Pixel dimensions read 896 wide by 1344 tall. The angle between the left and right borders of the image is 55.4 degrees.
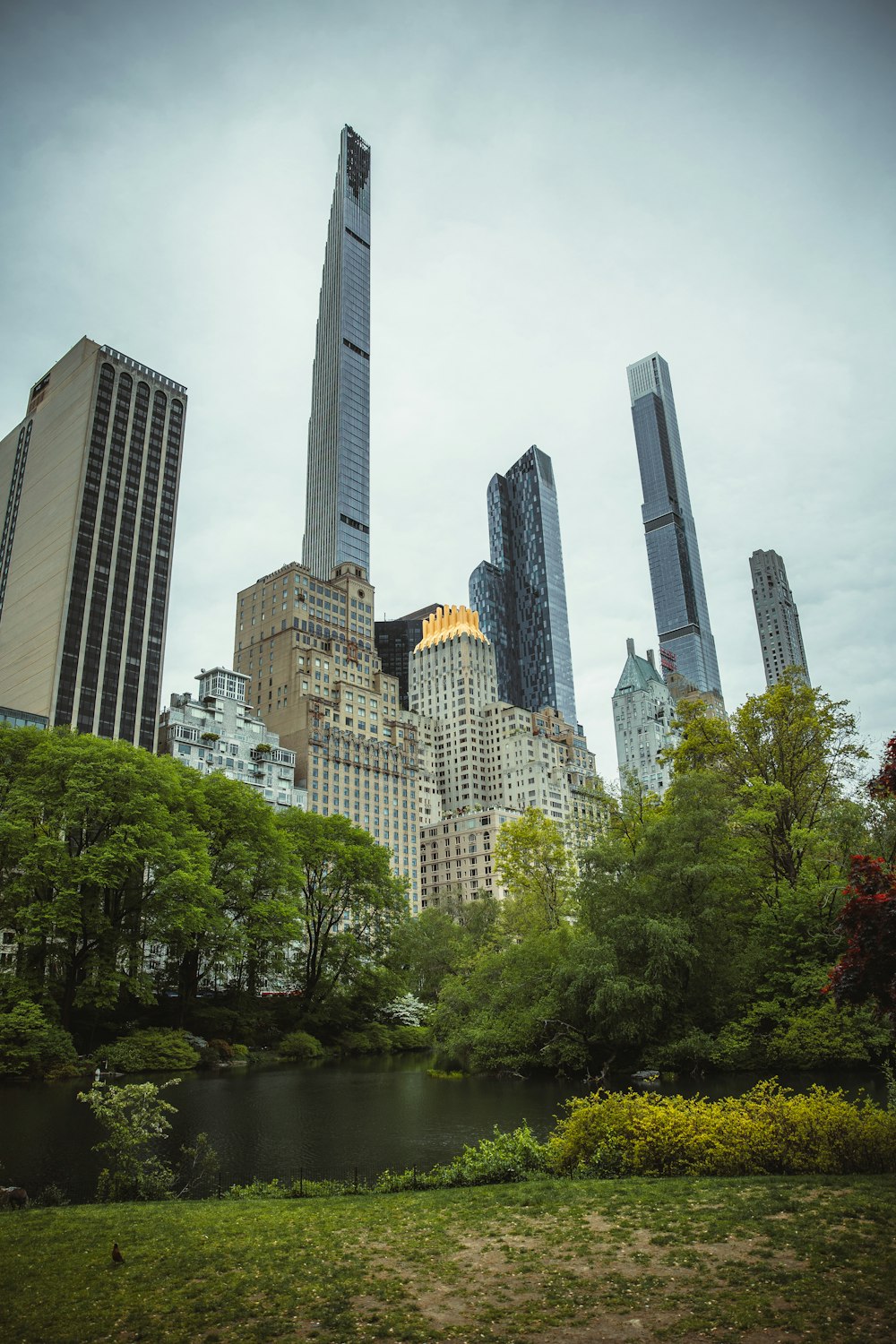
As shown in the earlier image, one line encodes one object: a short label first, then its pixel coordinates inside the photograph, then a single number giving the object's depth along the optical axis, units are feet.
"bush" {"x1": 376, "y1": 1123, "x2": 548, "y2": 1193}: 62.49
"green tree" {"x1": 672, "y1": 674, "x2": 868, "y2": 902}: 138.00
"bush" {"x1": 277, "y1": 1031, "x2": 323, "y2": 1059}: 207.92
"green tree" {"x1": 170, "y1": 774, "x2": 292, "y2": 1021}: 202.59
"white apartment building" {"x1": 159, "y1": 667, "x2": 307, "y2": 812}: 435.12
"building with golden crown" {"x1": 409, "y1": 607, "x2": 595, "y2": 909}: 561.84
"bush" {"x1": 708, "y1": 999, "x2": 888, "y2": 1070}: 111.34
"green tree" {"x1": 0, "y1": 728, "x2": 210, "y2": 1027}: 164.96
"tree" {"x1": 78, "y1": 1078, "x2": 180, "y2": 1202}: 61.98
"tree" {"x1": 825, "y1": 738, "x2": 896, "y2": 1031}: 45.27
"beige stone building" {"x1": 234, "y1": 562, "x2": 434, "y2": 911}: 508.94
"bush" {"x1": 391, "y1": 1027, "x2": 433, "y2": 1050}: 239.71
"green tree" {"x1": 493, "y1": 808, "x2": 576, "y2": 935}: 189.16
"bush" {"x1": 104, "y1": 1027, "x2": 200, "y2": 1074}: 165.68
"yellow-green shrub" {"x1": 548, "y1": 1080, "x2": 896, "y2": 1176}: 55.06
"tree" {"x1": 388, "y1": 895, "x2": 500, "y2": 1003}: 252.01
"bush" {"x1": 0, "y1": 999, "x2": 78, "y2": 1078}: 147.95
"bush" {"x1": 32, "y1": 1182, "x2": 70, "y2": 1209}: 60.52
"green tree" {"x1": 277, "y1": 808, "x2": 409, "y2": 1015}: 243.19
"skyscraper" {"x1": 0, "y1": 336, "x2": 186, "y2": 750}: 498.28
